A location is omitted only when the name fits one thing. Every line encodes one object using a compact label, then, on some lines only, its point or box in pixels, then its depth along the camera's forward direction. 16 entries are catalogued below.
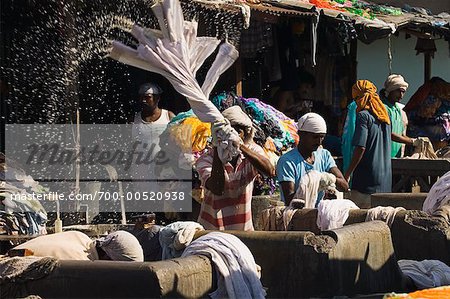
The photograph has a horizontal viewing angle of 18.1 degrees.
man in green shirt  15.96
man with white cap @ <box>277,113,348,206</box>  10.73
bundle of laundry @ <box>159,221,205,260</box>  8.76
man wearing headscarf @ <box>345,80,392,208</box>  14.62
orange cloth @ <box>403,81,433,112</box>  21.58
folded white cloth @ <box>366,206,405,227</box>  10.29
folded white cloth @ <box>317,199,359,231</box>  10.36
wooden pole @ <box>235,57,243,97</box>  17.16
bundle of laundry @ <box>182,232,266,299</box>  7.79
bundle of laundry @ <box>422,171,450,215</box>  10.69
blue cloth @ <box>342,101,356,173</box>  15.46
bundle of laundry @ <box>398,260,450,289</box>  9.22
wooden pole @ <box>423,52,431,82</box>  24.26
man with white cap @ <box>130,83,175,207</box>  15.18
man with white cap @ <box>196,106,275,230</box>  9.76
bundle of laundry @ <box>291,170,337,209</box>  10.71
